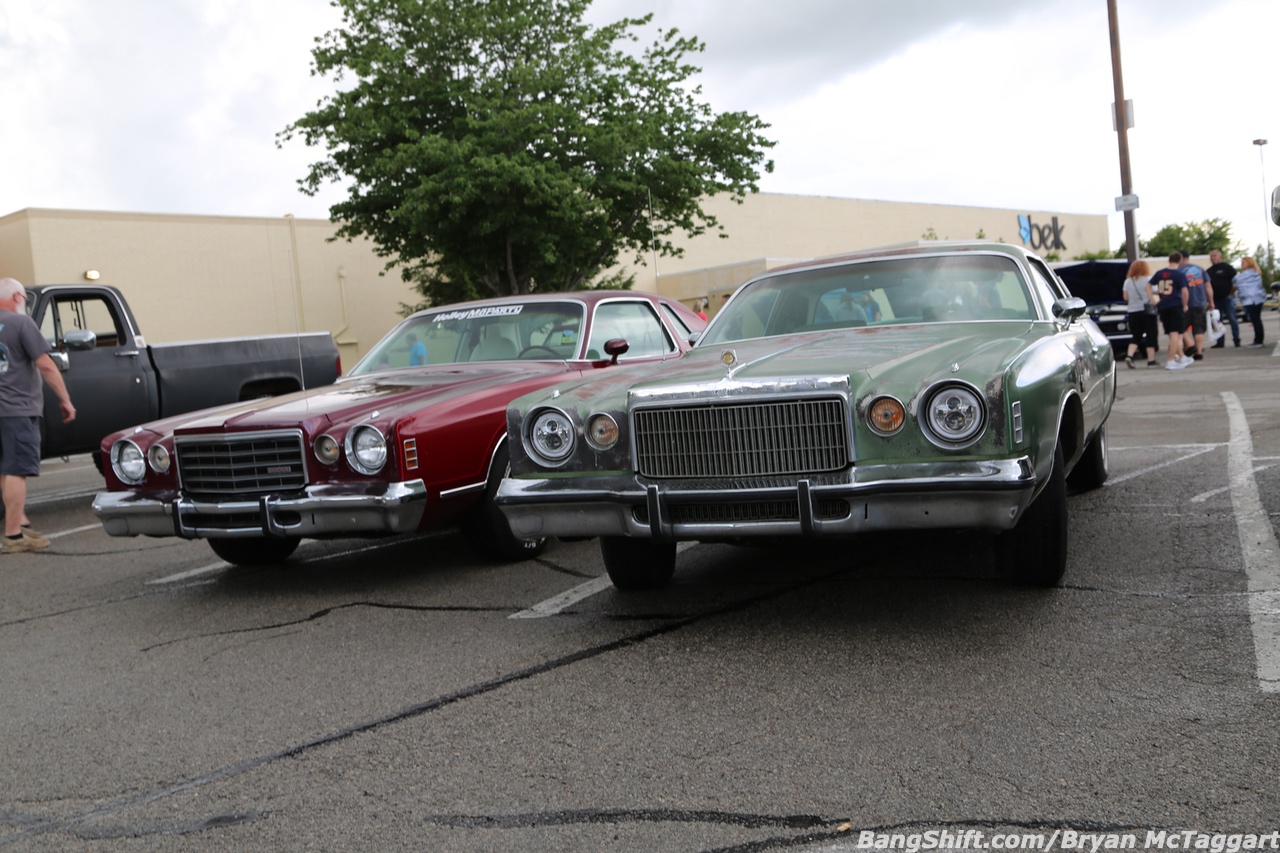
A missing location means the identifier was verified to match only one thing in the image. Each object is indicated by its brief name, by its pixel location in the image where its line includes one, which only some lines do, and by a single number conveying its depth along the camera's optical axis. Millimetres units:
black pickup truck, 10039
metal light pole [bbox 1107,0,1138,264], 21375
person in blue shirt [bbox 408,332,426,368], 7371
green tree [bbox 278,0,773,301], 24188
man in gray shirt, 7504
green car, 3986
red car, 5426
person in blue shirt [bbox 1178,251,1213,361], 16828
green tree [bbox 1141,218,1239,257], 66500
